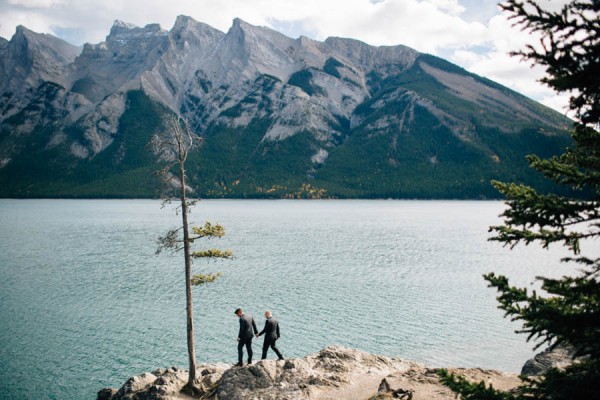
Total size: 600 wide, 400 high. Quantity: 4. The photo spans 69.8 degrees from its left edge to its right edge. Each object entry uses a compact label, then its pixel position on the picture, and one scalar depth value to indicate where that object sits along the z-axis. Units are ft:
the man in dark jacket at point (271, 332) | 81.15
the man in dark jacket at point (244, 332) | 79.41
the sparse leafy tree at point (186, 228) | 78.43
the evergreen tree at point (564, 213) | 24.71
